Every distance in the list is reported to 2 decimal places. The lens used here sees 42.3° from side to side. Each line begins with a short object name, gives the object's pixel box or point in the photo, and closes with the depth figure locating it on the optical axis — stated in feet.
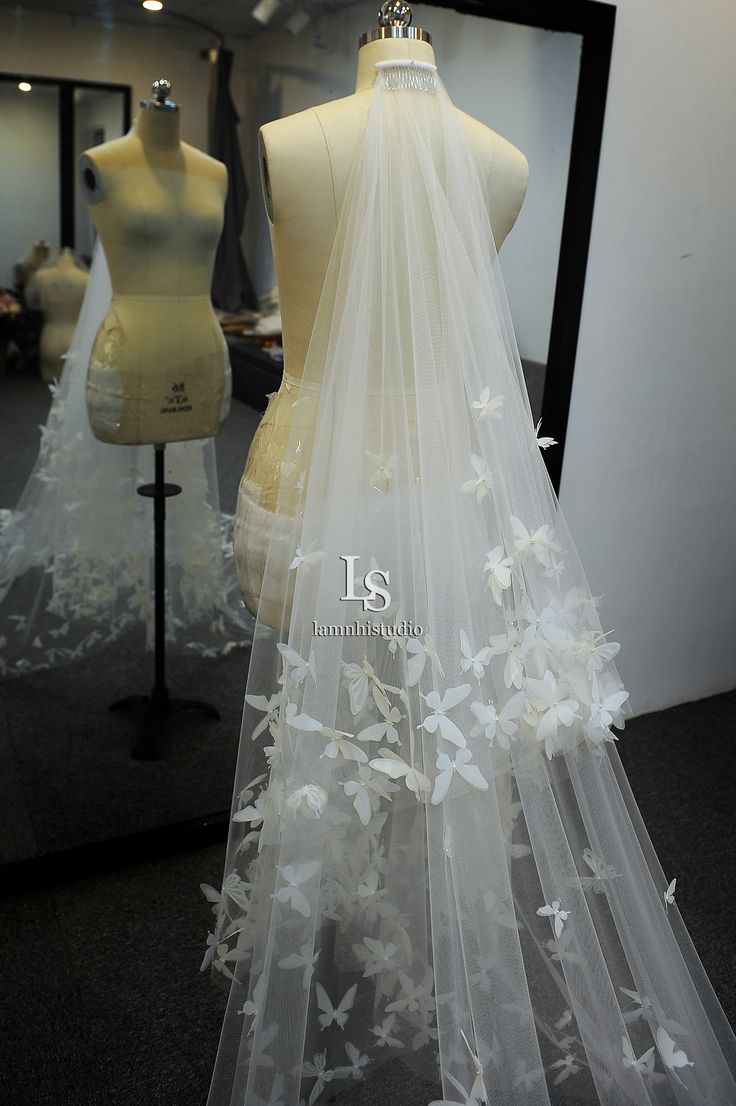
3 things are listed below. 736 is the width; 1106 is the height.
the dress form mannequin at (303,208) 4.36
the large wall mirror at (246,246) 5.94
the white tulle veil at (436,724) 4.35
